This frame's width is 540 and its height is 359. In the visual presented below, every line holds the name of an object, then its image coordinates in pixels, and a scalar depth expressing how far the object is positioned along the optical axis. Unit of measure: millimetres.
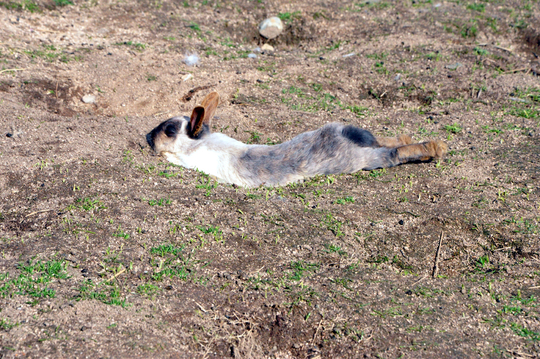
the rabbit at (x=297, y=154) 9320
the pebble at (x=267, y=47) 15105
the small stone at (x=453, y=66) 13448
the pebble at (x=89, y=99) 11719
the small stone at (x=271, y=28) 15328
